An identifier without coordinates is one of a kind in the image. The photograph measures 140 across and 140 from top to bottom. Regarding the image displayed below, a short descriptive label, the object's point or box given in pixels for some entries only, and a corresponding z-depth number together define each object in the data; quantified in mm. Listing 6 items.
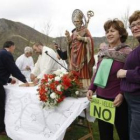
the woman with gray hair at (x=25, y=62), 4660
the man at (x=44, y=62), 2743
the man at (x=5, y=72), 2679
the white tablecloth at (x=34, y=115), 1944
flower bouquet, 1972
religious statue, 2211
